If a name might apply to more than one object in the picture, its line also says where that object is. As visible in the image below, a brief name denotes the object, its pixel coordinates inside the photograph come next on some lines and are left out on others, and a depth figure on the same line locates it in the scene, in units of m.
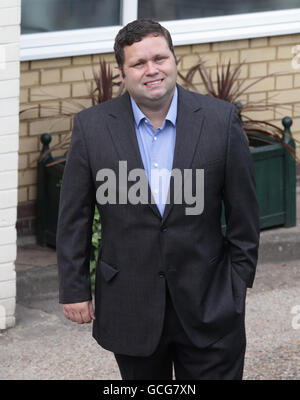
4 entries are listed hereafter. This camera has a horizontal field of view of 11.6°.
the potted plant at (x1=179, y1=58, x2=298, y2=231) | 10.95
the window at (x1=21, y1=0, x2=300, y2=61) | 10.58
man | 5.60
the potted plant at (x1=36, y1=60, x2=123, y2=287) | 10.30
